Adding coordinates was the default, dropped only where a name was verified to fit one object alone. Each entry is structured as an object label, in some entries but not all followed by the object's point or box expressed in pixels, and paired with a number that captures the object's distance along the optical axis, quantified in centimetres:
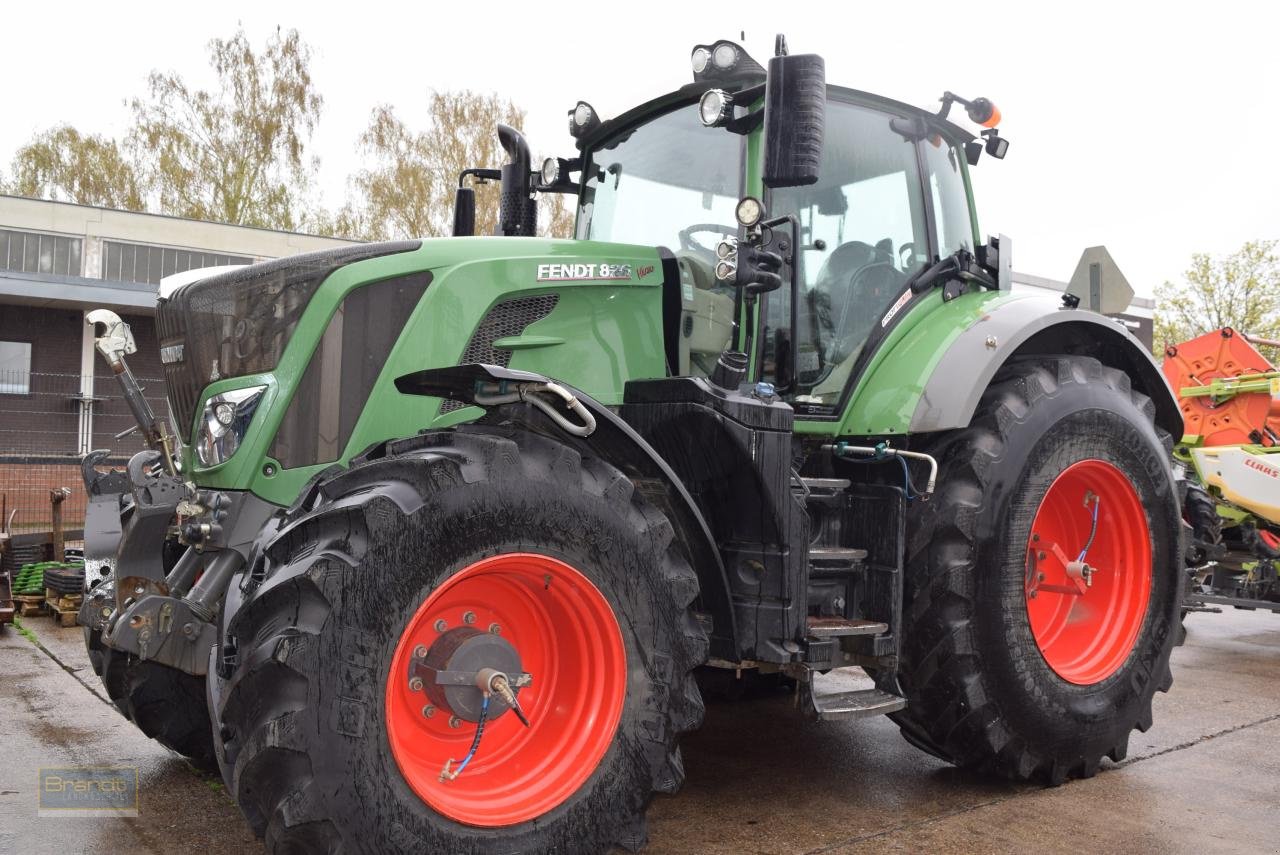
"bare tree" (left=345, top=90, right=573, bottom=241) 2802
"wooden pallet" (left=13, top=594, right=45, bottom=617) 830
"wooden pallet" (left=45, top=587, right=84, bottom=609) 784
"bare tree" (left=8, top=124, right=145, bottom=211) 2859
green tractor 287
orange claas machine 805
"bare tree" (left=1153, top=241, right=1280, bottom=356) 3612
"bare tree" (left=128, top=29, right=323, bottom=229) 2783
